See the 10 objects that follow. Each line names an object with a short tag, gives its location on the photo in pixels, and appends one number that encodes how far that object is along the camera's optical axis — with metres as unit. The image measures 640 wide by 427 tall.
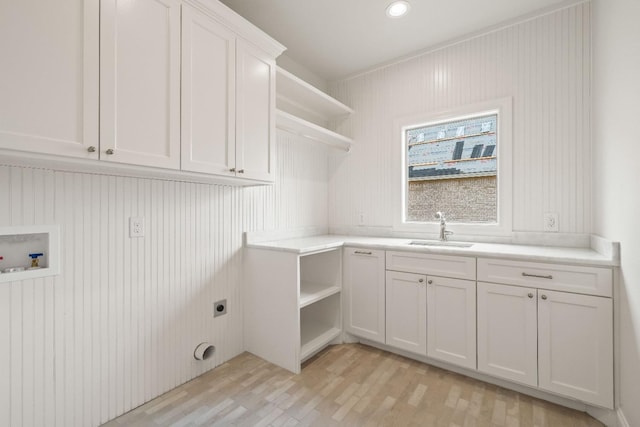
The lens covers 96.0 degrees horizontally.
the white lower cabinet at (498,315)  1.56
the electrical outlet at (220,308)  2.10
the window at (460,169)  2.28
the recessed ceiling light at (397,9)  2.01
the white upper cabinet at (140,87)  1.04
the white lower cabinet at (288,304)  2.02
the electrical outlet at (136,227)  1.64
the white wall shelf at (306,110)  2.31
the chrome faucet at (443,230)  2.42
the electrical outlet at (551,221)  2.06
